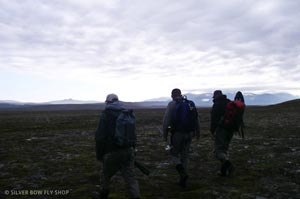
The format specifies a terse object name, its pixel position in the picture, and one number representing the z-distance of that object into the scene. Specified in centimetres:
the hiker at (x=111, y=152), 934
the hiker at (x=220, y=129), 1278
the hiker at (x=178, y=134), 1143
